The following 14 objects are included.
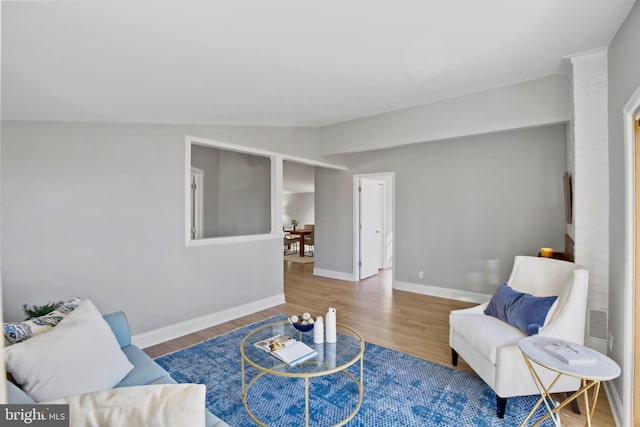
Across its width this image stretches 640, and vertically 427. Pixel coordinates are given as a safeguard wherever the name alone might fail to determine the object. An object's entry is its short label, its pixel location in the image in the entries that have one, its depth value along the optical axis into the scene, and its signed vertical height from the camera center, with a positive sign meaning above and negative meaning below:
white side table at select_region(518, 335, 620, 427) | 1.58 -0.78
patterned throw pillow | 1.59 -0.61
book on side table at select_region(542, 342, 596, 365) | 1.67 -0.76
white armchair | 2.09 -0.87
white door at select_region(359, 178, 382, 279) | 6.04 -0.26
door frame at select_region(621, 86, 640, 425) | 1.95 -0.38
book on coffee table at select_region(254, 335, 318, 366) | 2.04 -0.92
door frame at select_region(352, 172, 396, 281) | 5.90 -0.25
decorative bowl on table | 2.36 -0.81
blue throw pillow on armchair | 2.23 -0.71
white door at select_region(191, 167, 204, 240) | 4.95 +0.20
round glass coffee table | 1.93 -0.94
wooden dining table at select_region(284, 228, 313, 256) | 8.88 -0.58
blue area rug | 2.10 -1.33
